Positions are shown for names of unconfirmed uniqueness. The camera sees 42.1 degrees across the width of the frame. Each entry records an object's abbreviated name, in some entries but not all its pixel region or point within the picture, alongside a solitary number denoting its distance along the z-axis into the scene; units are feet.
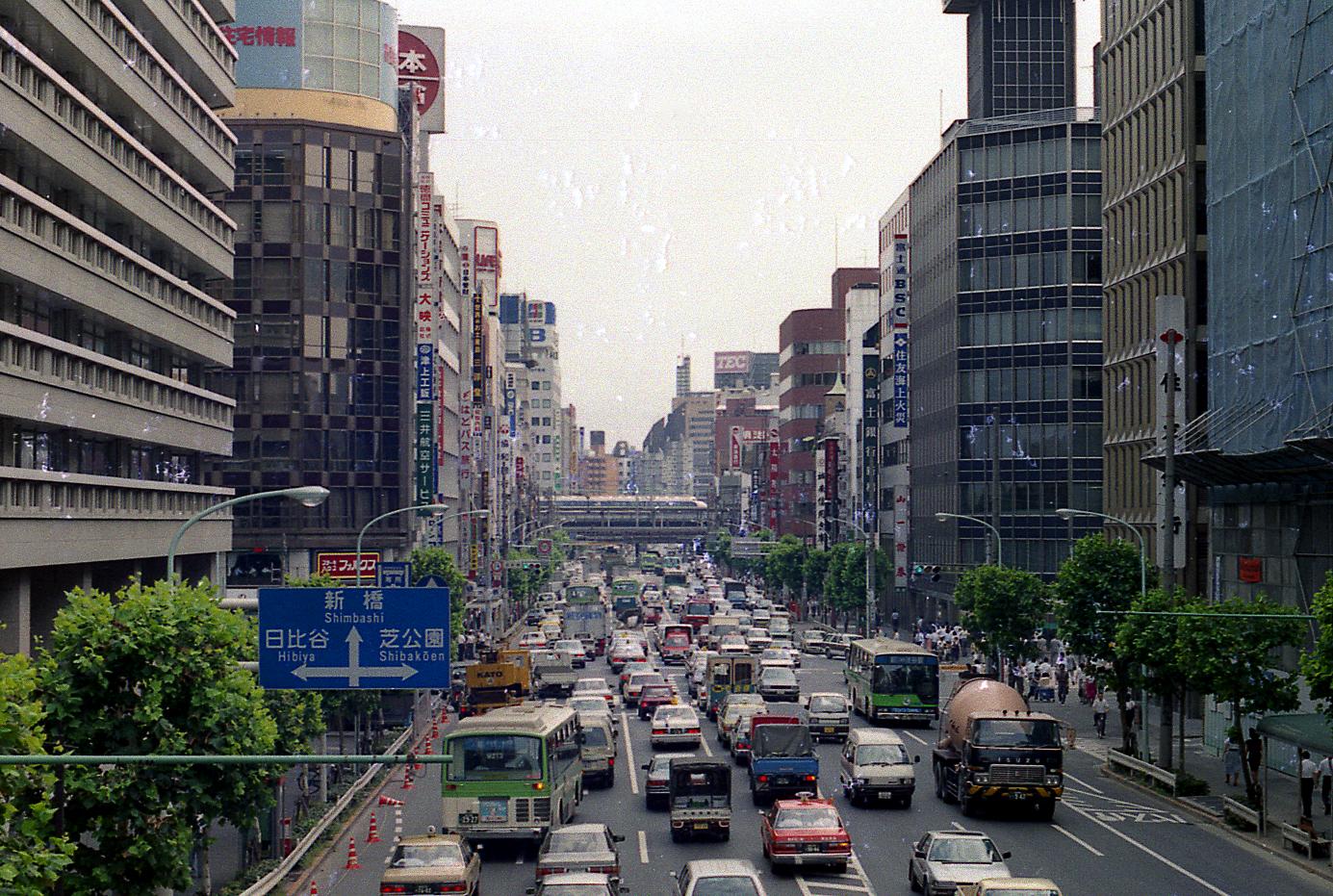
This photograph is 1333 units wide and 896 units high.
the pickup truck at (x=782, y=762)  149.95
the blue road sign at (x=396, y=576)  174.81
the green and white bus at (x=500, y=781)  126.93
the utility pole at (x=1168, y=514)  155.84
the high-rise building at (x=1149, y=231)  216.95
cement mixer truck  138.41
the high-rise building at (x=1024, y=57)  415.44
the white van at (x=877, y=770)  147.13
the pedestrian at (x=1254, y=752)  145.79
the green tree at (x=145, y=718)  86.84
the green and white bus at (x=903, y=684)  211.82
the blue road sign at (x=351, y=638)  84.74
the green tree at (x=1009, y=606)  224.94
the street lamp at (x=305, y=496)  100.27
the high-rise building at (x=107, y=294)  147.13
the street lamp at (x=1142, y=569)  173.33
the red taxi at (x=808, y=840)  116.16
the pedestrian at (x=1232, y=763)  157.17
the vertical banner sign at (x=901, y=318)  423.64
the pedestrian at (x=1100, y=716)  210.59
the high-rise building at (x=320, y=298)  334.03
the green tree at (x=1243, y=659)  139.85
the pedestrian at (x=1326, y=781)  135.85
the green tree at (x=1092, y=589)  187.93
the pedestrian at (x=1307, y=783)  130.52
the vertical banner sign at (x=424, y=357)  348.79
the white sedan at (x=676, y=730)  185.88
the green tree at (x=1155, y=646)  153.48
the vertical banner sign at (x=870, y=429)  487.20
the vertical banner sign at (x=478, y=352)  487.61
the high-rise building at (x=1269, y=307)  161.48
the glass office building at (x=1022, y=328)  371.76
